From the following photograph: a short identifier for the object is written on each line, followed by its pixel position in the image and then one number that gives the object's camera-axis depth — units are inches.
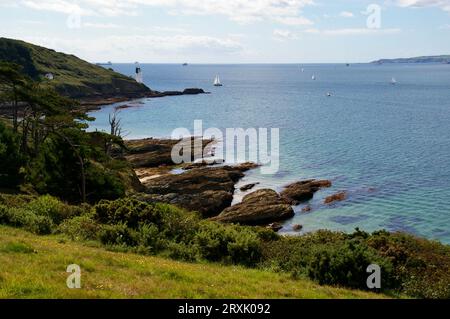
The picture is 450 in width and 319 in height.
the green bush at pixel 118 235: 828.6
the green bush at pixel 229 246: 789.2
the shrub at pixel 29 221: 880.3
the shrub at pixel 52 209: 970.7
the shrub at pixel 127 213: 904.9
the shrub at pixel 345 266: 674.8
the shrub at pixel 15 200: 1046.4
